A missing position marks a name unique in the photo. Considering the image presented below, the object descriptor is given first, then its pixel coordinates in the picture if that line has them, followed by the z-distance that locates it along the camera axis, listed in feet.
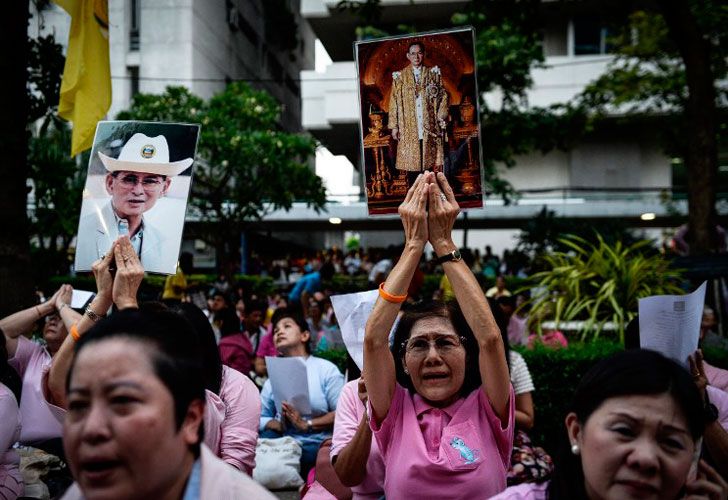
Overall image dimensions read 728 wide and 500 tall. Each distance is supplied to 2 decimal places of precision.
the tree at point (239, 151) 68.39
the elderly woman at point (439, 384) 9.86
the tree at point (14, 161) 20.16
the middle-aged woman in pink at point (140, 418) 5.96
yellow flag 20.04
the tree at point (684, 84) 31.09
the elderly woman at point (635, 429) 6.66
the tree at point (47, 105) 24.99
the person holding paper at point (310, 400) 18.31
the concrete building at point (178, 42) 98.48
